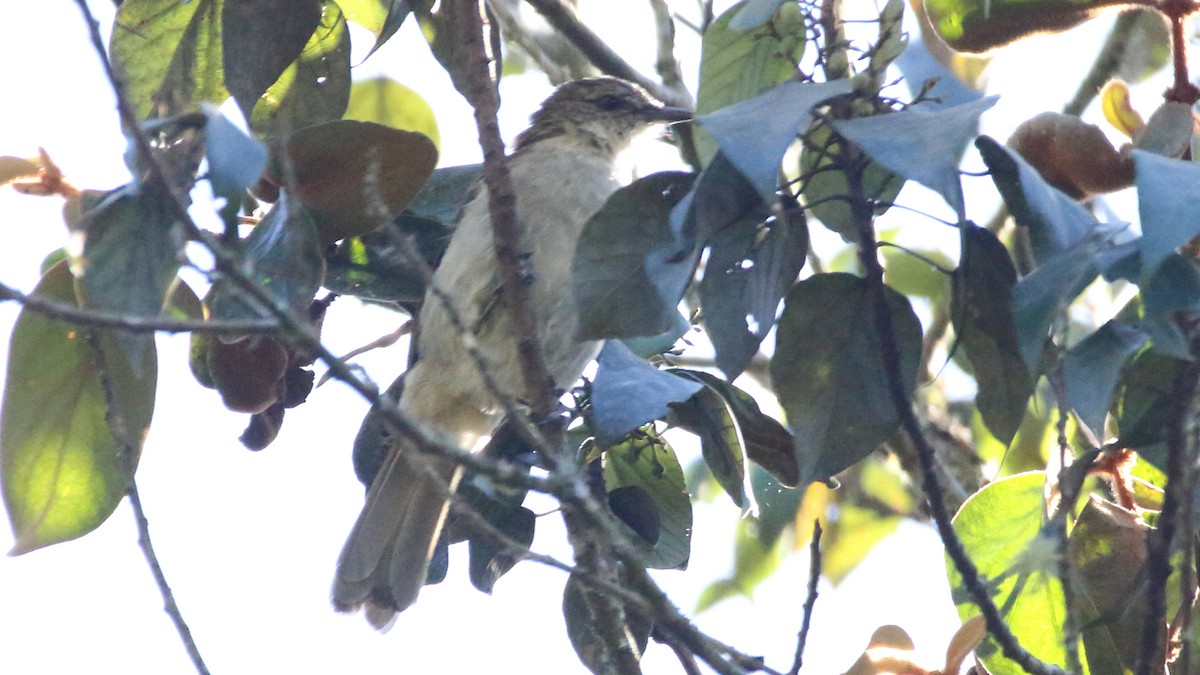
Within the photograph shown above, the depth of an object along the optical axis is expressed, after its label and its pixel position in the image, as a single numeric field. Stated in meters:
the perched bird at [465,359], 8.03
